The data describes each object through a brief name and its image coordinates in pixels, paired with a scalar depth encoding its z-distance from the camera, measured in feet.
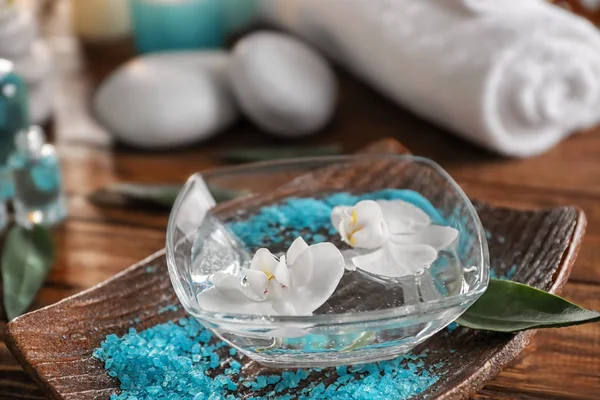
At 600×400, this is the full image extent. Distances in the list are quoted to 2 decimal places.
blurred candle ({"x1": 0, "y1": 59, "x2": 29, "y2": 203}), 2.34
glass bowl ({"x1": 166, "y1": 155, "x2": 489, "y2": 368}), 1.74
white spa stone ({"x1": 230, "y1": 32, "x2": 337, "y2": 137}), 2.44
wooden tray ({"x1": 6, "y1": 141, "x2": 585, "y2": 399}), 1.80
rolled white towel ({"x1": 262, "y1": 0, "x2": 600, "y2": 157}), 2.32
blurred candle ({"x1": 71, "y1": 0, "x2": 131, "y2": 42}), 2.86
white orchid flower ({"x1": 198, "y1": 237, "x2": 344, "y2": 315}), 1.78
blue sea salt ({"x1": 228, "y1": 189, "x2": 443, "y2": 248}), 1.99
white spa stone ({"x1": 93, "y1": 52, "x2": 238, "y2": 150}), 2.46
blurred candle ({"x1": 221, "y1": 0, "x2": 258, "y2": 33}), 2.83
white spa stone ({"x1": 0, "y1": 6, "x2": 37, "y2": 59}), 2.47
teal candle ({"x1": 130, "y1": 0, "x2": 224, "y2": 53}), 2.72
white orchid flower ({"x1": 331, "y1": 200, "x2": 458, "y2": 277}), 1.88
